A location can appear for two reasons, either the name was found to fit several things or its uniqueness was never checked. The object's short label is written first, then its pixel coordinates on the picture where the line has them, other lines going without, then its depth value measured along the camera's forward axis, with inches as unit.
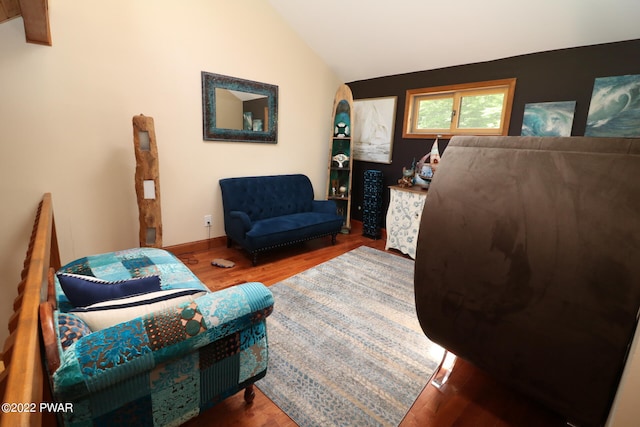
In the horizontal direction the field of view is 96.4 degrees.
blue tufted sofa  120.6
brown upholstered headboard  33.7
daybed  29.8
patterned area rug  57.7
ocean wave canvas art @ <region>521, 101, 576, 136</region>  104.1
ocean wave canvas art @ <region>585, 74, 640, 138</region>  91.0
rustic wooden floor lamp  96.3
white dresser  131.4
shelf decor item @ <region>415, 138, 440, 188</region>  133.5
